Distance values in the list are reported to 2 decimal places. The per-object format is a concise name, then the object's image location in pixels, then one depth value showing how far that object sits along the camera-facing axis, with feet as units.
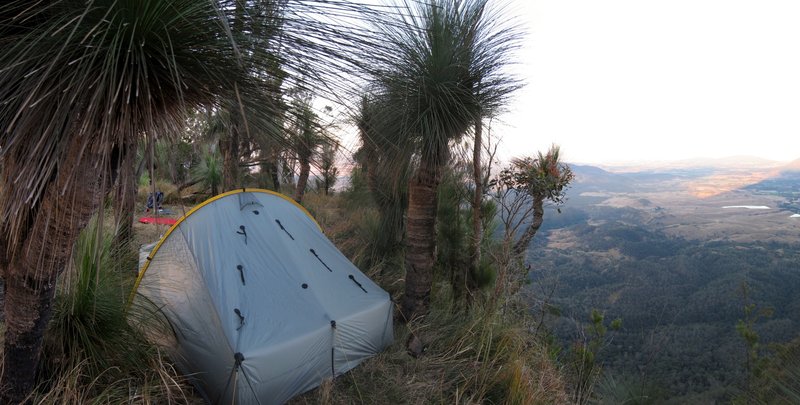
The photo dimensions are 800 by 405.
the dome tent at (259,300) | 12.42
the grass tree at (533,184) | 21.08
